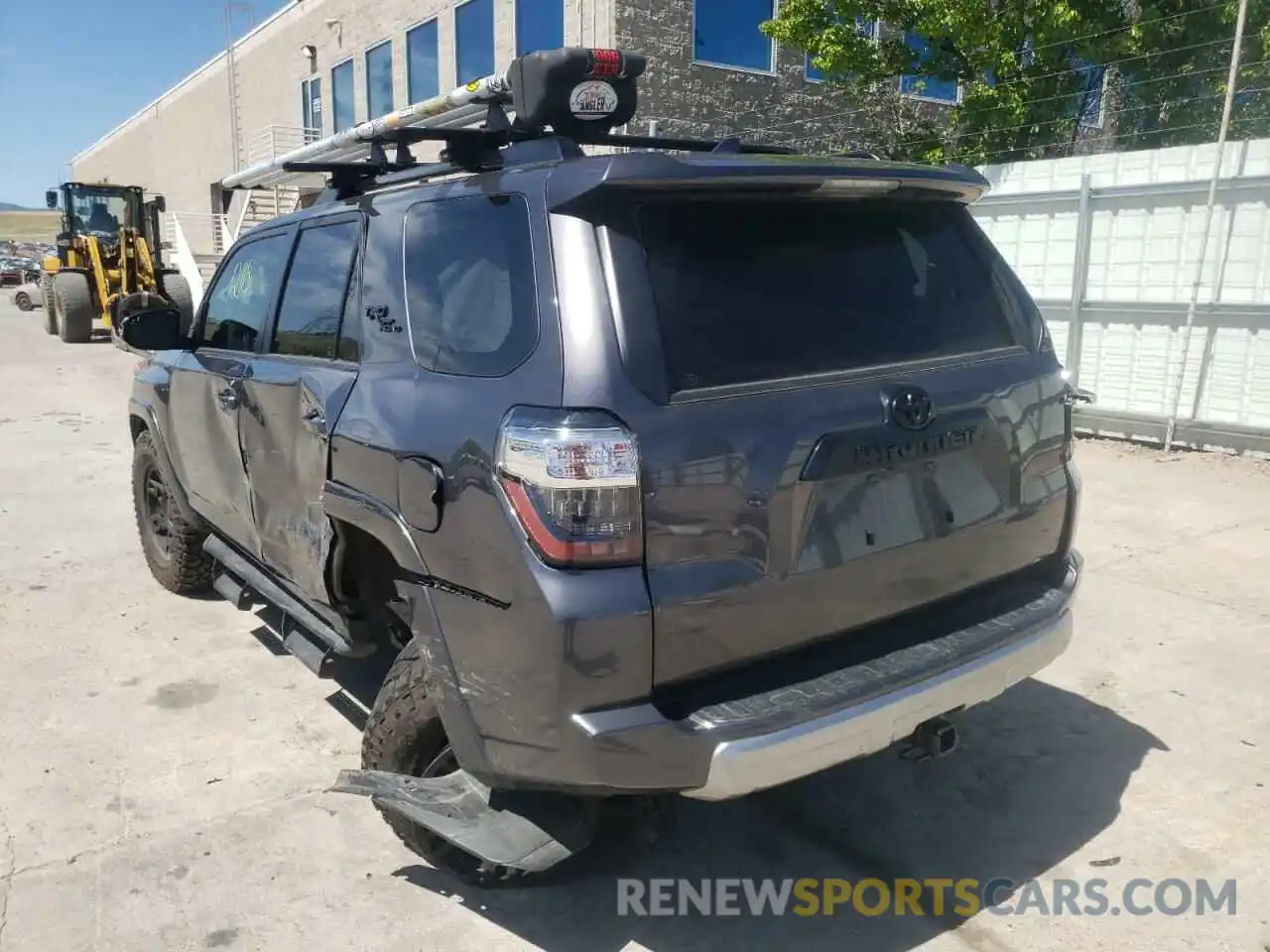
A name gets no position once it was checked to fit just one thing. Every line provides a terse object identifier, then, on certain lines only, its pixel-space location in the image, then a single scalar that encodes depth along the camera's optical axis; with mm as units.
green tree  11953
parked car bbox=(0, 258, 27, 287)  41719
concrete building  15523
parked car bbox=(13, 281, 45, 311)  27109
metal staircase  21562
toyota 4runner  2164
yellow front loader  18156
